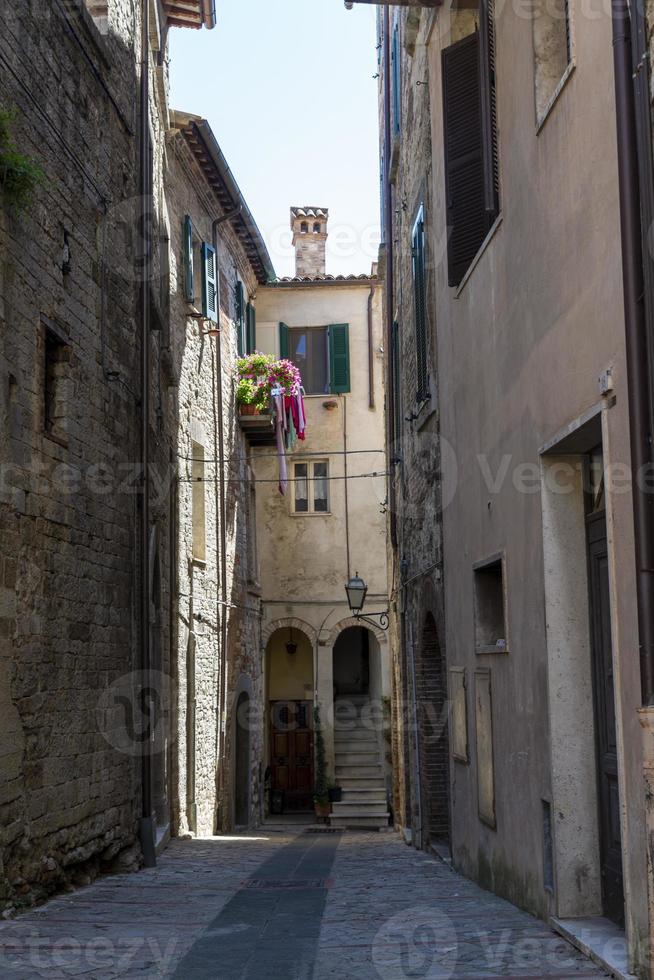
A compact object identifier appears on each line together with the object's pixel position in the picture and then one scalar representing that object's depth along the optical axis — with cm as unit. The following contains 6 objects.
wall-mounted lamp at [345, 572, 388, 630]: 1709
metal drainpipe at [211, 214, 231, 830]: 1770
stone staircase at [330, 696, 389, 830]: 2103
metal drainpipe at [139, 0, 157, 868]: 1061
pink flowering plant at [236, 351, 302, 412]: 2070
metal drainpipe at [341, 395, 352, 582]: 2336
